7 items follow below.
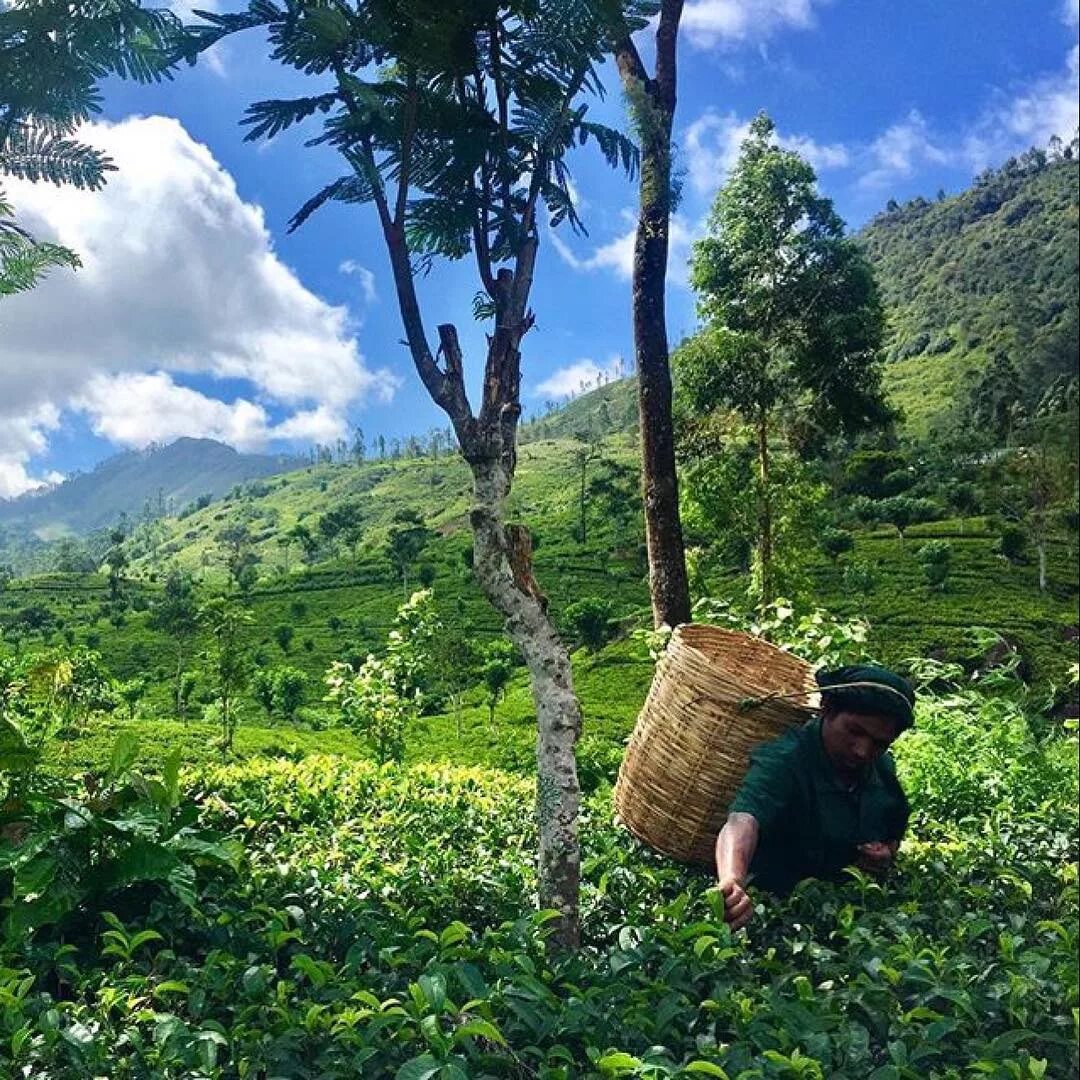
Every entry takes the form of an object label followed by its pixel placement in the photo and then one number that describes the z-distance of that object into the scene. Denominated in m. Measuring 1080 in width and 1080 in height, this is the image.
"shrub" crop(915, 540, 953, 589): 25.92
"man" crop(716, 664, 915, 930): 2.66
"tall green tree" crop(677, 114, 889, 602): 10.92
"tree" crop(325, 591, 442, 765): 9.32
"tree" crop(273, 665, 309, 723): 23.39
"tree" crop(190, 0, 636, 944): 2.80
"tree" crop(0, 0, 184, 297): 3.70
